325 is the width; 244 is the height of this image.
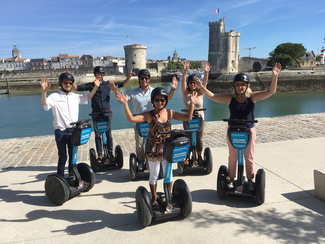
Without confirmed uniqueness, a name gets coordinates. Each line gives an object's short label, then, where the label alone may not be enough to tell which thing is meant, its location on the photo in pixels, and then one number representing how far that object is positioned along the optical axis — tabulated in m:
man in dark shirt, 4.83
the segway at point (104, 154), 4.85
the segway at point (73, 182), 3.59
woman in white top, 4.45
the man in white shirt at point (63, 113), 3.78
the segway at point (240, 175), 3.24
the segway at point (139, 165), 4.41
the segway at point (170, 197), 2.70
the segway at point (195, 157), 4.45
